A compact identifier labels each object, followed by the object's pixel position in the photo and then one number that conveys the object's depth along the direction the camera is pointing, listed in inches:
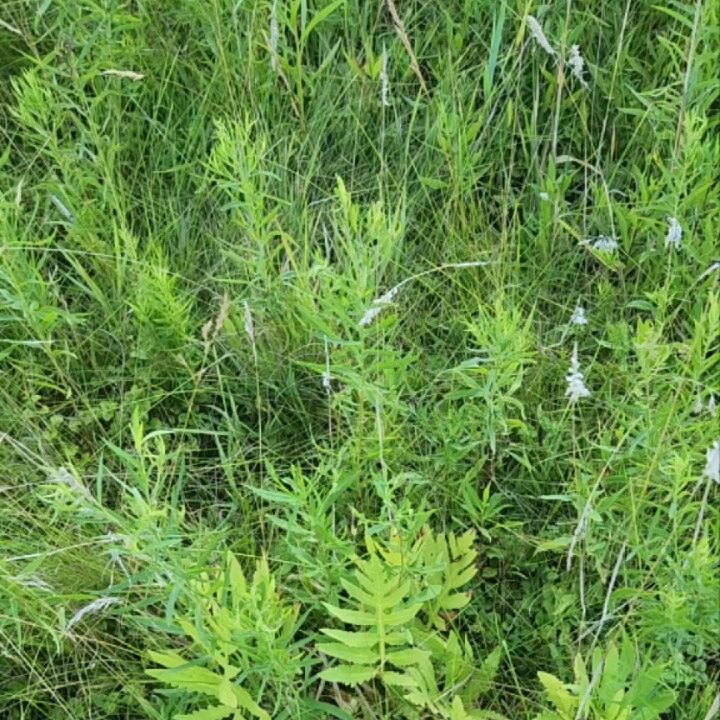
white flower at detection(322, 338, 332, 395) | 66.1
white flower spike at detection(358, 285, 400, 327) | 63.2
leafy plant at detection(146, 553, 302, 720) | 59.4
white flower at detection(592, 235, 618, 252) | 79.0
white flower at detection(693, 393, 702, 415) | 63.7
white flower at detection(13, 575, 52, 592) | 70.1
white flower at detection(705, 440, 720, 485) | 51.1
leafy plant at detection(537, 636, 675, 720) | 61.4
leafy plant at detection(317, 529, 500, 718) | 60.9
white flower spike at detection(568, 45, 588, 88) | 80.5
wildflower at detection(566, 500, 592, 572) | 62.6
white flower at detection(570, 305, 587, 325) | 73.7
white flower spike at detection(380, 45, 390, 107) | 82.2
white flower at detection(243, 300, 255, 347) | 72.4
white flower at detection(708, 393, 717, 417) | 60.4
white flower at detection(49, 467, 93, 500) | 55.8
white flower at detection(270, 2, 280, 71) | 83.9
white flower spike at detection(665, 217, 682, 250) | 71.2
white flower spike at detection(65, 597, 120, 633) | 60.2
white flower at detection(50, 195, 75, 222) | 88.0
